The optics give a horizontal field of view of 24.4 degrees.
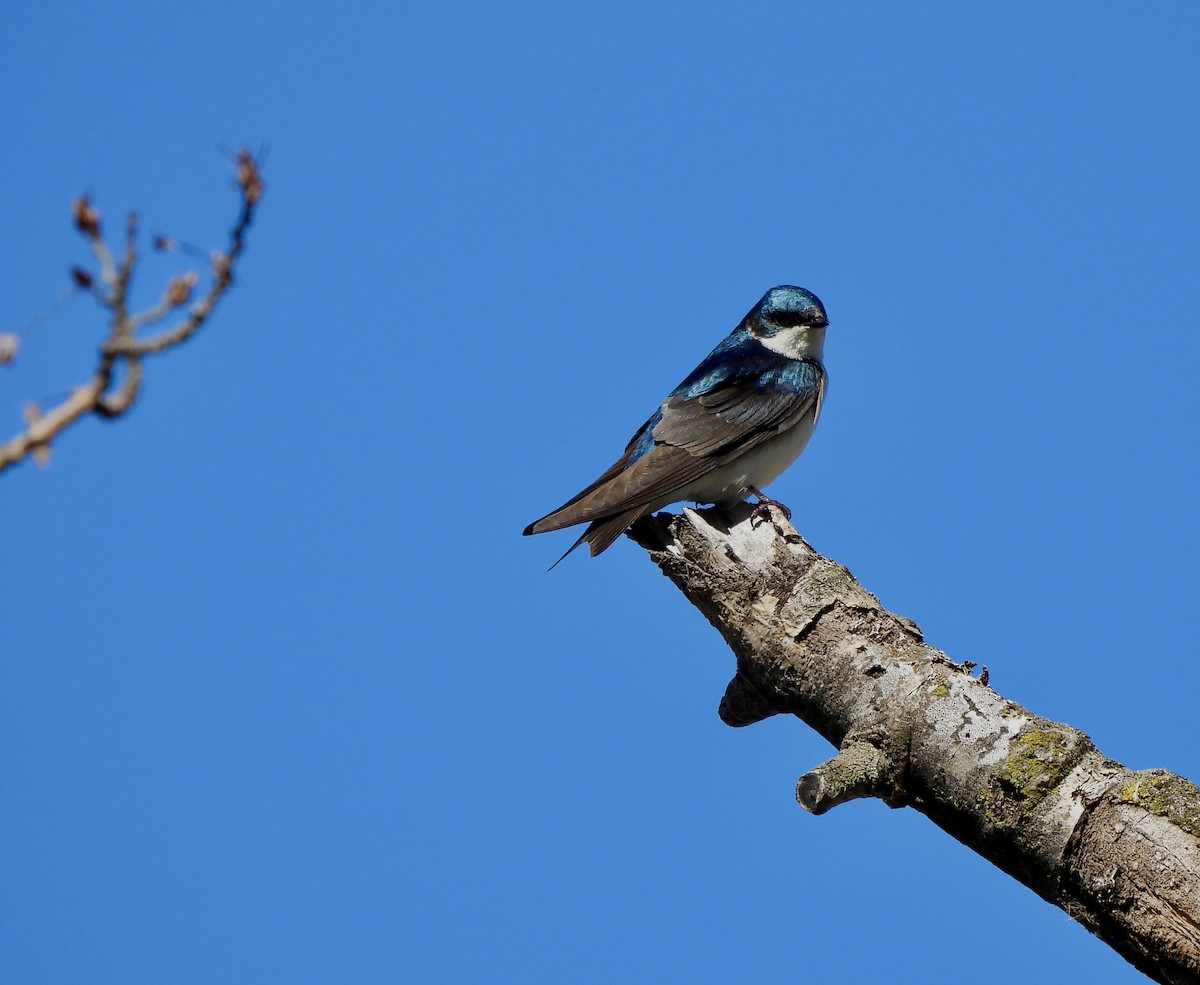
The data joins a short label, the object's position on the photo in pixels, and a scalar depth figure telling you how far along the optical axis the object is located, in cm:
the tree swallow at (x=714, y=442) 1372
